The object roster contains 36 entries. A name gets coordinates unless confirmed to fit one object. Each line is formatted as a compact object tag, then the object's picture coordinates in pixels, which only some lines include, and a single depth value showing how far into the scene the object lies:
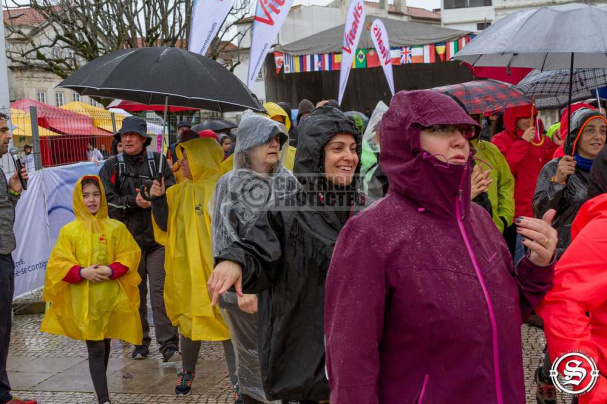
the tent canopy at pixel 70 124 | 13.41
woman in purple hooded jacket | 2.11
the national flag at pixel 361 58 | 20.70
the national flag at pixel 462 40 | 19.61
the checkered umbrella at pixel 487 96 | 5.93
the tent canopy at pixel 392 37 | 19.78
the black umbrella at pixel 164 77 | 5.24
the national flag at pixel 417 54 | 20.27
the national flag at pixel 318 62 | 20.42
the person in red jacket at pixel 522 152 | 7.39
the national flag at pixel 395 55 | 20.79
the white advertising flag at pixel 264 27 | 7.49
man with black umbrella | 6.67
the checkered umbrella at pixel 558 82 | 7.63
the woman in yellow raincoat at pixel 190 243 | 5.62
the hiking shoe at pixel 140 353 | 6.75
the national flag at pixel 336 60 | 20.20
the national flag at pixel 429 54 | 20.06
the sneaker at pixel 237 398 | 5.32
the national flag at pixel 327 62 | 20.34
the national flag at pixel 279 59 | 21.67
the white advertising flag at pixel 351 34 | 11.32
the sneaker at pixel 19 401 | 5.46
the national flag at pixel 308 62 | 20.58
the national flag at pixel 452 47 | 19.81
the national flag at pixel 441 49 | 19.93
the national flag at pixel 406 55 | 20.62
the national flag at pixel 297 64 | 20.92
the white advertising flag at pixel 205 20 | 6.75
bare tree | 24.42
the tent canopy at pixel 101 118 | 13.93
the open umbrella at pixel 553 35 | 5.33
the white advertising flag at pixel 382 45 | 12.93
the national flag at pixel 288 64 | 21.11
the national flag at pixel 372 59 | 20.56
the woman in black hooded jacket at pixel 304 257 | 3.14
